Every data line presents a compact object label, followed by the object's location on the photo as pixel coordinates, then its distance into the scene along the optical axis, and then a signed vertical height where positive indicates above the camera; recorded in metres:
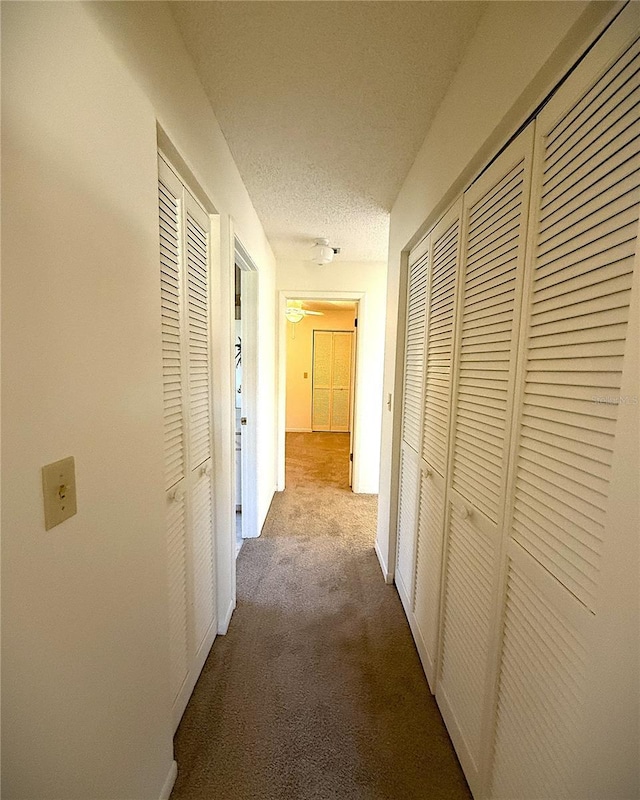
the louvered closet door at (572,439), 0.57 -0.13
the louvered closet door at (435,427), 1.36 -0.23
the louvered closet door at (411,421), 1.75 -0.27
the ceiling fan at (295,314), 4.28 +0.75
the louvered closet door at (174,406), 1.09 -0.14
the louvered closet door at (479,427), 0.93 -0.17
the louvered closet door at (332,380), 6.39 -0.18
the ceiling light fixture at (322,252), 2.82 +1.02
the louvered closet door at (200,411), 1.32 -0.19
